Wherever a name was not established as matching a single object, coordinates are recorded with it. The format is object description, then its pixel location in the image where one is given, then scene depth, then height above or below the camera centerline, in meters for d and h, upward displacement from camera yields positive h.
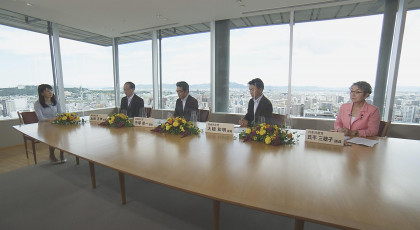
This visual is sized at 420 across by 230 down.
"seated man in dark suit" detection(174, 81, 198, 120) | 3.08 -0.15
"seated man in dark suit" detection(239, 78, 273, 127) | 2.72 -0.10
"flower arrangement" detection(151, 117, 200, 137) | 2.11 -0.39
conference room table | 0.81 -0.48
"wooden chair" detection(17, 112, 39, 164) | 3.15 -0.45
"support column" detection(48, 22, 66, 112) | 4.54 +0.72
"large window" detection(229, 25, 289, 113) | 4.06 +0.71
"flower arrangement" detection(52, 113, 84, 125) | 2.71 -0.41
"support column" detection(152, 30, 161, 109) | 5.27 +0.72
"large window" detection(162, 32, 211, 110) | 4.77 +0.73
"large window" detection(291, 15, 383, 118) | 3.46 +0.66
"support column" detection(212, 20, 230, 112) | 4.44 +0.69
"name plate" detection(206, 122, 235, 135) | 2.07 -0.39
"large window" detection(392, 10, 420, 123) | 3.19 +0.32
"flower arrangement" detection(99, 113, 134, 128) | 2.52 -0.38
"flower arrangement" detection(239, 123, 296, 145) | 1.71 -0.38
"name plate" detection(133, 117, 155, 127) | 2.49 -0.39
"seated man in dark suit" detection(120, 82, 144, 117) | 3.49 -0.16
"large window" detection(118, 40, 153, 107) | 5.56 +0.80
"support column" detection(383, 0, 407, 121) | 3.20 +0.62
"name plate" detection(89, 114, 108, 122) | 2.85 -0.39
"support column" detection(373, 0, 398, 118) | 3.28 +0.76
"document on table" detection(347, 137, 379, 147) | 1.70 -0.43
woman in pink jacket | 2.03 -0.22
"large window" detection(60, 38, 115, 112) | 5.03 +0.47
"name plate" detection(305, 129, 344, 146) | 1.68 -0.39
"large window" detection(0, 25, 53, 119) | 4.03 +0.52
